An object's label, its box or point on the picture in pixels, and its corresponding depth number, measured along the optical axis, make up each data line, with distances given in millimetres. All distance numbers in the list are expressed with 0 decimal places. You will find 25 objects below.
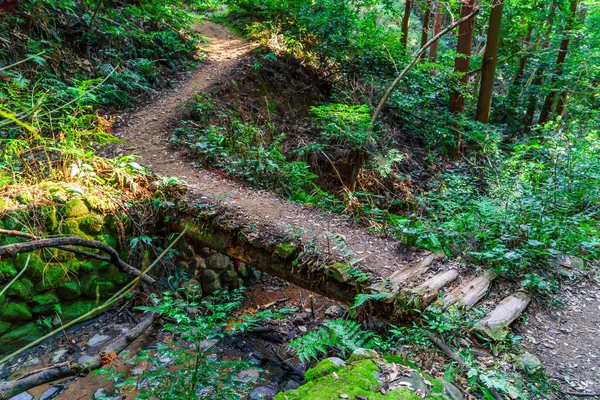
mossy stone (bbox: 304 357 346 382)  2533
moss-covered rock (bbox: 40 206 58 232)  4727
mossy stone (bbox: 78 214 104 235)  5006
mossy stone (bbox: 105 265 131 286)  5277
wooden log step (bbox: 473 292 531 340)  3281
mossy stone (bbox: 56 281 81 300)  4840
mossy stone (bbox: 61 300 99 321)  4863
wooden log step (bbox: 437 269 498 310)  3648
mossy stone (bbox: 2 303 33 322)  4445
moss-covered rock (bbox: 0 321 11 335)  4395
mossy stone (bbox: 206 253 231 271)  6043
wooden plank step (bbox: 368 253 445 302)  3801
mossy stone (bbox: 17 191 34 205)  4668
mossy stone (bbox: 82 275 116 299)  5051
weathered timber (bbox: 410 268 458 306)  3689
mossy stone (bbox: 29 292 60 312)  4660
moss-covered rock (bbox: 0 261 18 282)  4324
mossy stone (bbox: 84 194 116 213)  5090
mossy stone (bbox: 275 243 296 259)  4512
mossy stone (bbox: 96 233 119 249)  5102
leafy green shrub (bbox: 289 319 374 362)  3274
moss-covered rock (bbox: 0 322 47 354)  4410
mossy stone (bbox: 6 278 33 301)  4479
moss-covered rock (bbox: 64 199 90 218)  4910
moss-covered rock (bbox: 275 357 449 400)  2246
